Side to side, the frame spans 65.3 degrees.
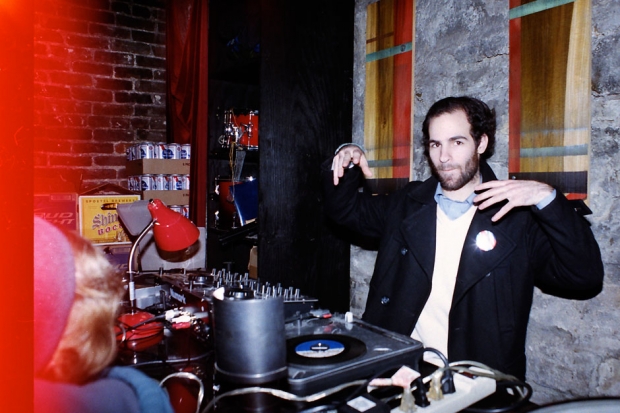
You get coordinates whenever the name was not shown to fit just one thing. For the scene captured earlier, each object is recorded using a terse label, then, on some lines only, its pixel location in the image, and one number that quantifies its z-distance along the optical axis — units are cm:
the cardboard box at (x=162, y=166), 347
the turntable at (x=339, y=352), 100
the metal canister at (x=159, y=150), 351
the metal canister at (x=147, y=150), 347
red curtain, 316
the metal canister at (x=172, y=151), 352
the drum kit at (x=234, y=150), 301
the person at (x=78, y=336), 58
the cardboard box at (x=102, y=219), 330
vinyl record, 107
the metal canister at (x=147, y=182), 347
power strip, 95
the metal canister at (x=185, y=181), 355
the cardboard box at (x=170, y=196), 347
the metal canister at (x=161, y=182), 349
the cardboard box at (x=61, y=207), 316
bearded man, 172
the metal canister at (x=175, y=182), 351
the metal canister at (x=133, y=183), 362
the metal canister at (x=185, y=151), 358
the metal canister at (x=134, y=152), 357
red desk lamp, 169
